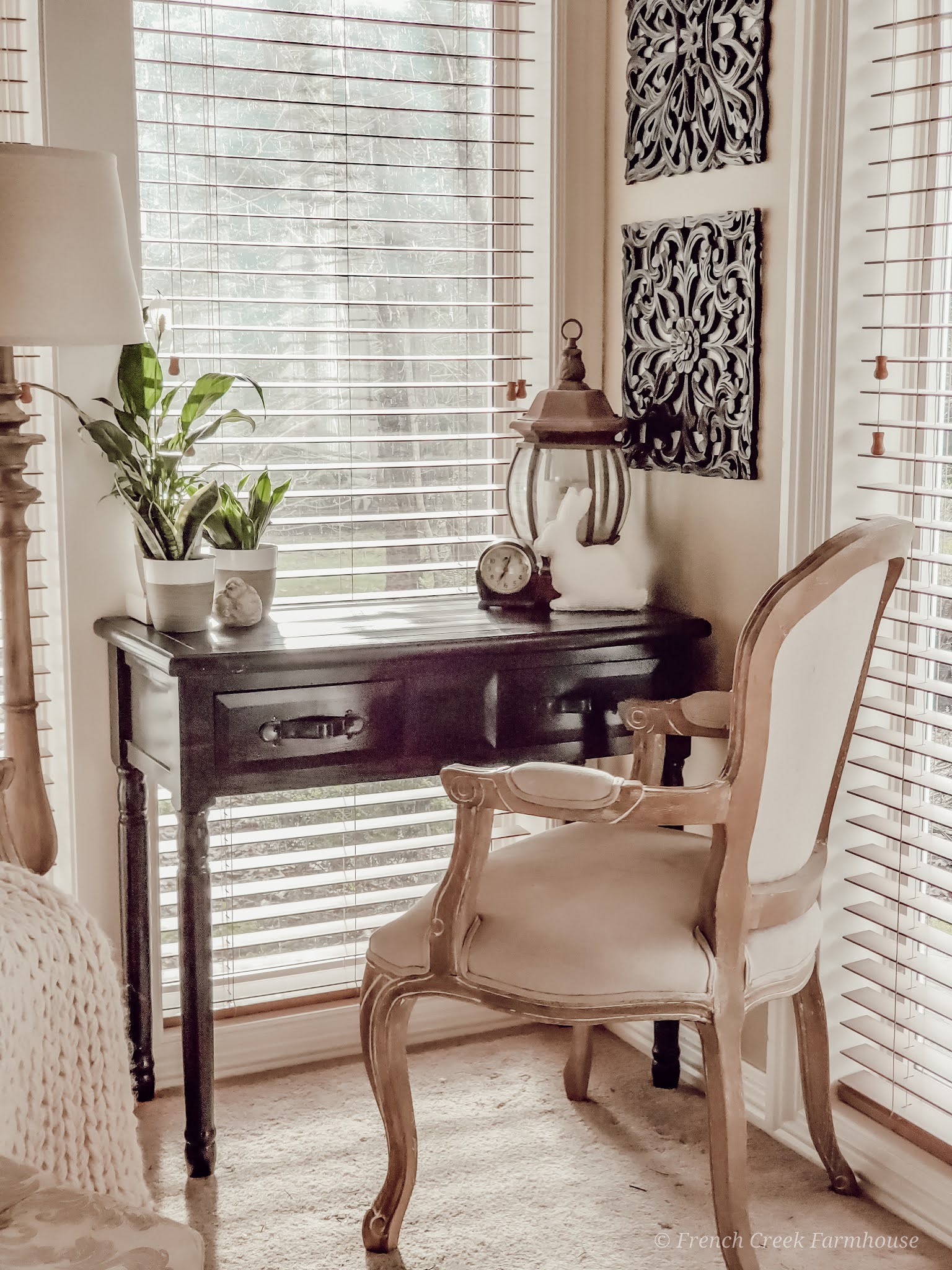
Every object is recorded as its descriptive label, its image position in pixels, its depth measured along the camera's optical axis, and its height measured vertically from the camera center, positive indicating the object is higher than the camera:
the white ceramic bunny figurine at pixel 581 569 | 2.46 -0.24
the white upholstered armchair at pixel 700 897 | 1.78 -0.63
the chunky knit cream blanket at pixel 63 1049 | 1.46 -0.66
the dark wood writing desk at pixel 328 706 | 2.13 -0.44
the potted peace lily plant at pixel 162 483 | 2.26 -0.08
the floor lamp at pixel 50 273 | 1.92 +0.22
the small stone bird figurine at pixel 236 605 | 2.29 -0.28
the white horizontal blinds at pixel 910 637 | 2.08 -0.32
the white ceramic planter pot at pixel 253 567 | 2.38 -0.23
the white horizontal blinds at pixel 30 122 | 2.33 +0.52
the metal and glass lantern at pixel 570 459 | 2.48 -0.05
